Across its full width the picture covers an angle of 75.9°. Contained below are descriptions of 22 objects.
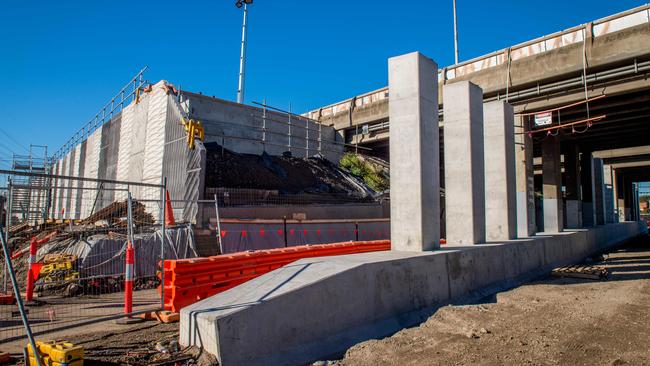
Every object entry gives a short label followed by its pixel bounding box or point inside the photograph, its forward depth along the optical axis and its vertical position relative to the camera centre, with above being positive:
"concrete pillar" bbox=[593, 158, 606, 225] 29.65 +1.87
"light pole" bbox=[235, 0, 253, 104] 31.75 +12.68
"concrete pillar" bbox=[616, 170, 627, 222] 48.16 +2.43
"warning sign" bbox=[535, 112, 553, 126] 17.52 +4.23
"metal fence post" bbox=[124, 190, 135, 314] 7.04 -0.90
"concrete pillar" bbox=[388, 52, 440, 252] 8.61 +1.31
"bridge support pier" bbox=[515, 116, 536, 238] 15.16 +1.58
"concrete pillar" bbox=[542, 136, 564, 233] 20.69 +2.30
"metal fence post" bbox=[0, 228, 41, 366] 4.08 -0.83
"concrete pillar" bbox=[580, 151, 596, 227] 27.75 +2.02
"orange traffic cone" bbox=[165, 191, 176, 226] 13.25 -0.01
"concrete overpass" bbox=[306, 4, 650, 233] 15.85 +5.65
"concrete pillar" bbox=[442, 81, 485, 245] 10.48 +1.32
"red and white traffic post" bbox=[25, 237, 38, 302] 8.77 -1.36
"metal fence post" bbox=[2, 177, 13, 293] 7.95 +0.31
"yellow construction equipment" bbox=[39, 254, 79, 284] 9.95 -1.27
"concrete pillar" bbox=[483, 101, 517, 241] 12.78 +1.46
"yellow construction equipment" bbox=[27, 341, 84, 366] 4.34 -1.45
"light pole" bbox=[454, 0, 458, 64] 30.75 +12.90
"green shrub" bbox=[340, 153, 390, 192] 28.77 +3.26
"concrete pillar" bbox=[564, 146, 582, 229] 24.45 +2.47
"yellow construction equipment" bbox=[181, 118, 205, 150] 16.94 +3.55
